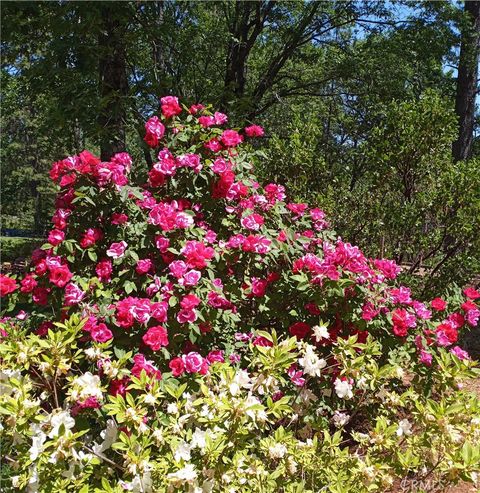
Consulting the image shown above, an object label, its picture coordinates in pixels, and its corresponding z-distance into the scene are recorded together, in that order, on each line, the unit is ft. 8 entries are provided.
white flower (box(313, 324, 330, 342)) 6.68
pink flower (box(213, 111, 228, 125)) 9.23
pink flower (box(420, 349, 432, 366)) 7.91
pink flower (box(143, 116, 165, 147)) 8.79
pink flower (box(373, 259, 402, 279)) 9.02
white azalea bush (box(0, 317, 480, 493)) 5.30
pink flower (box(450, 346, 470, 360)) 7.72
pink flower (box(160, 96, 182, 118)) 8.99
